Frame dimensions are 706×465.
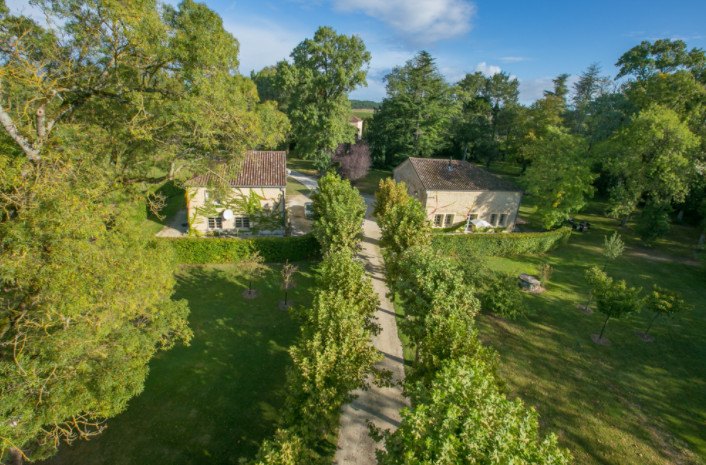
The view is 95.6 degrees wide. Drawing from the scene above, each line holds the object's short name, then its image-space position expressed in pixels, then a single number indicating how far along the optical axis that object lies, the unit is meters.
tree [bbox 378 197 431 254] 20.50
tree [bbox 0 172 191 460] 7.58
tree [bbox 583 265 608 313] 19.42
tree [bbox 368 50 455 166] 51.84
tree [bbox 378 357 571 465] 7.29
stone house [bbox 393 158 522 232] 33.41
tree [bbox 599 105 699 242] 31.25
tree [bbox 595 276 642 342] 18.08
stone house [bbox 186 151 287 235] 28.56
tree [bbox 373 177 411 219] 28.30
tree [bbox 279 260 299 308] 21.12
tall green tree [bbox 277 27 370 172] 39.97
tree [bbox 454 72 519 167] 60.22
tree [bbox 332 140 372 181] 45.72
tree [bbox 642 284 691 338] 18.66
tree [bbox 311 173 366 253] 21.52
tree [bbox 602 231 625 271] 25.44
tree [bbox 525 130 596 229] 32.09
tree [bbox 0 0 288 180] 11.10
